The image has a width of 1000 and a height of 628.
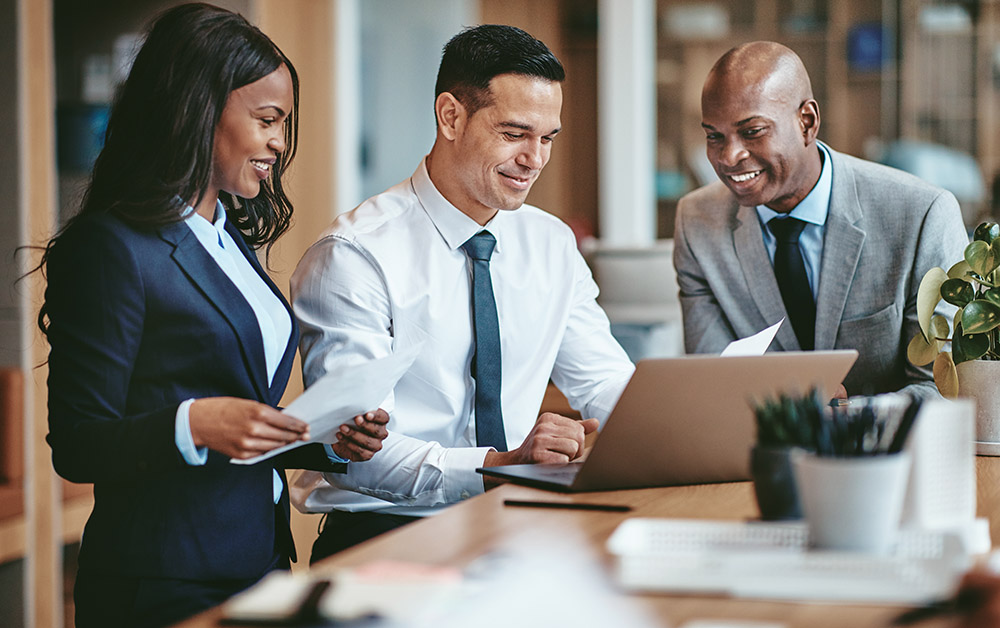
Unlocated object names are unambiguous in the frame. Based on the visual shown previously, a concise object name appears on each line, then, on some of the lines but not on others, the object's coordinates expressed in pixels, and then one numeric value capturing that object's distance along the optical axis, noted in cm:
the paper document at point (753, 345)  309
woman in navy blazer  296
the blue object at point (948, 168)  1036
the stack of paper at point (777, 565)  245
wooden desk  241
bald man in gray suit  379
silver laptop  288
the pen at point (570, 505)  285
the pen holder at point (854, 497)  250
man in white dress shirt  348
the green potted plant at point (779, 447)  261
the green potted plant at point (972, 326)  321
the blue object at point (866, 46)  1041
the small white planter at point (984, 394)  325
